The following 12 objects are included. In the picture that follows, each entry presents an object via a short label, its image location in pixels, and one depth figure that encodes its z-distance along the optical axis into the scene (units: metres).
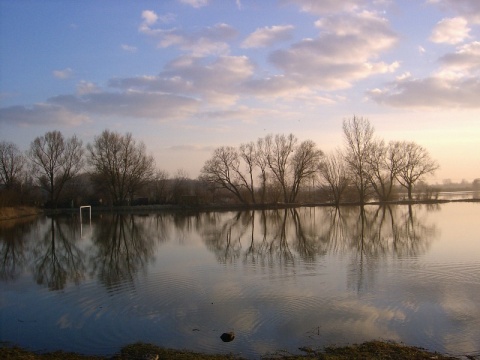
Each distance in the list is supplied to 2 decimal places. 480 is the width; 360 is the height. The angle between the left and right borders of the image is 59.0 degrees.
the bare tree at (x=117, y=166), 64.75
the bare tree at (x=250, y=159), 64.12
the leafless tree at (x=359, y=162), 58.50
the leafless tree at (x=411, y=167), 65.56
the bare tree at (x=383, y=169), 61.06
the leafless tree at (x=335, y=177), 61.27
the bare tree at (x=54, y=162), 66.56
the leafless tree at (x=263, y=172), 63.06
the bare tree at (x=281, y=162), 64.31
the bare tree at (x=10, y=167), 65.56
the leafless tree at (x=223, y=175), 63.22
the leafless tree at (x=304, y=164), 62.94
